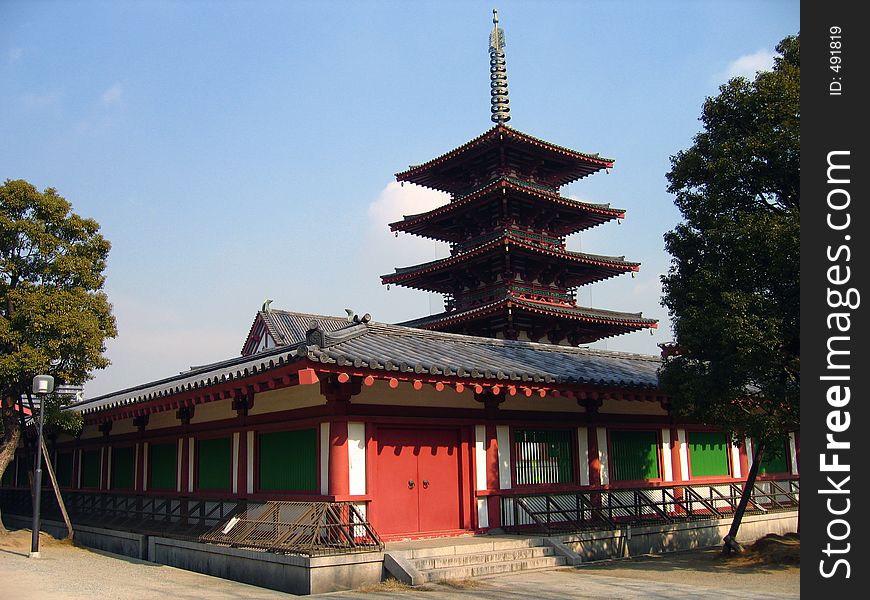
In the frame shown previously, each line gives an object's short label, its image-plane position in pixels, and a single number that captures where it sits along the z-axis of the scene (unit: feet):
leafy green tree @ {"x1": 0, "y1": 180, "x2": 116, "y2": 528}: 59.36
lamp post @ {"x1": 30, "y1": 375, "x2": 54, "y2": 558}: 52.29
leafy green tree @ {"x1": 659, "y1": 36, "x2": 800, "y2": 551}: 38.70
